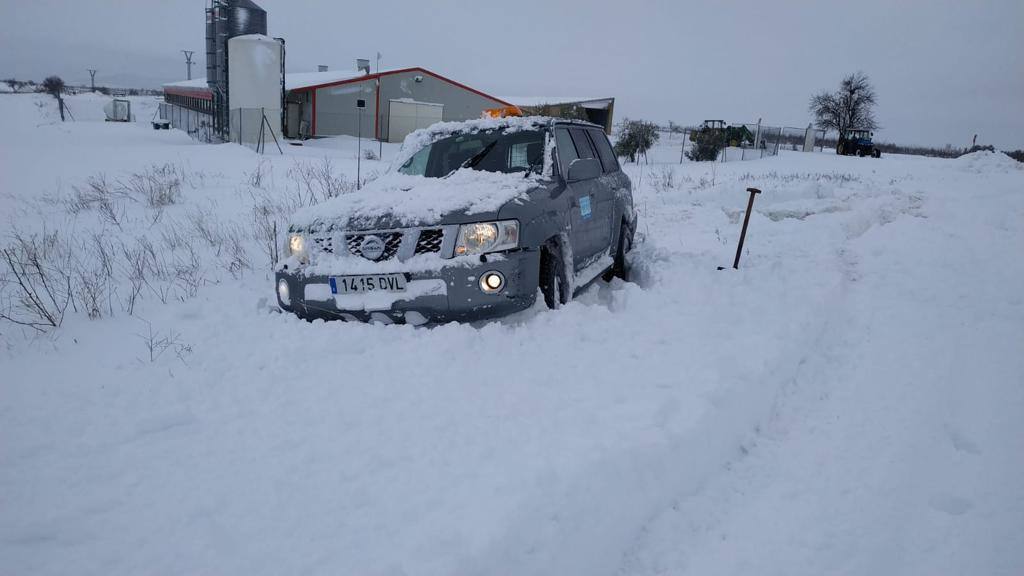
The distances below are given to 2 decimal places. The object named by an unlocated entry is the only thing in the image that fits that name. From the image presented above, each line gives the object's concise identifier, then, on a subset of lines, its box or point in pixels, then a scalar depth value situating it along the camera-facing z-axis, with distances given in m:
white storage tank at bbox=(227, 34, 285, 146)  23.17
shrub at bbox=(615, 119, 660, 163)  28.02
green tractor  26.81
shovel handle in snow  5.60
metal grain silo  26.33
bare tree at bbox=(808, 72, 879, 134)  52.26
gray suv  3.59
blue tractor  33.91
